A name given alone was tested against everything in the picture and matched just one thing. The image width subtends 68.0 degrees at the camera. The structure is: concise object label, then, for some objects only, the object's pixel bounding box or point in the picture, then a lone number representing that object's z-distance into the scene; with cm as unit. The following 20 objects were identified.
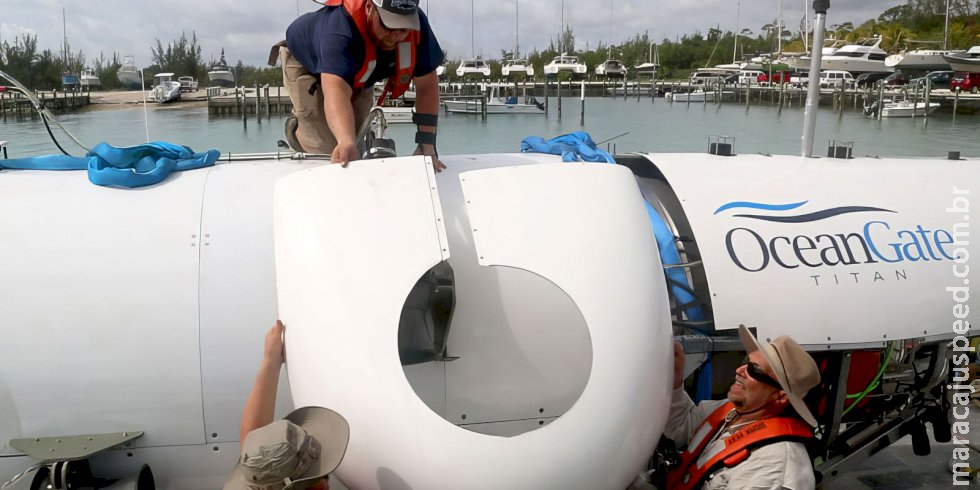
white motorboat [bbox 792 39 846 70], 4749
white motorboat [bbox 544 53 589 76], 5616
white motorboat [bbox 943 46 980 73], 4297
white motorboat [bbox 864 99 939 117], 3850
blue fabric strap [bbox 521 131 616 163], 373
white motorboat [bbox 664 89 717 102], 6144
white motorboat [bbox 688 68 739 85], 6919
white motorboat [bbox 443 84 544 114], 4456
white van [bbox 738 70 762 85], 6105
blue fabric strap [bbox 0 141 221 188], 323
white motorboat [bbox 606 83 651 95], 7100
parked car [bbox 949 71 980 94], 4250
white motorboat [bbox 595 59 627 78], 6662
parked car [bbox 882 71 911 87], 4869
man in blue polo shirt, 323
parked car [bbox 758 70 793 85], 5797
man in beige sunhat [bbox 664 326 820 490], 266
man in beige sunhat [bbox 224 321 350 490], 212
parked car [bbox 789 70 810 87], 5125
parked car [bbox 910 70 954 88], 4652
